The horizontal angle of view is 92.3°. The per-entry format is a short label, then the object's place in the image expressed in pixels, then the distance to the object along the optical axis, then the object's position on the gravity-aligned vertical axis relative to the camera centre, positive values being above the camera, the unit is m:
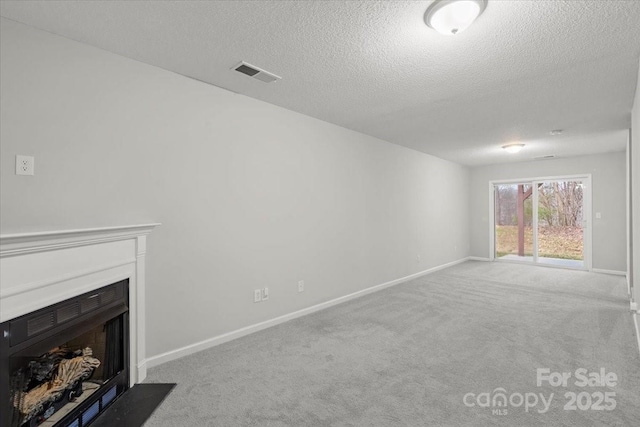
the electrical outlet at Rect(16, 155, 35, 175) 1.98 +0.32
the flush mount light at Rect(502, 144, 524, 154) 5.50 +1.27
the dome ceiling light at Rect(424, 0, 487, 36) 1.77 +1.21
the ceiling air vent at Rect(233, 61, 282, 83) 2.59 +1.26
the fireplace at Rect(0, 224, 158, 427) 1.49 -0.63
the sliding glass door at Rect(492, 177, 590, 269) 6.80 -0.09
